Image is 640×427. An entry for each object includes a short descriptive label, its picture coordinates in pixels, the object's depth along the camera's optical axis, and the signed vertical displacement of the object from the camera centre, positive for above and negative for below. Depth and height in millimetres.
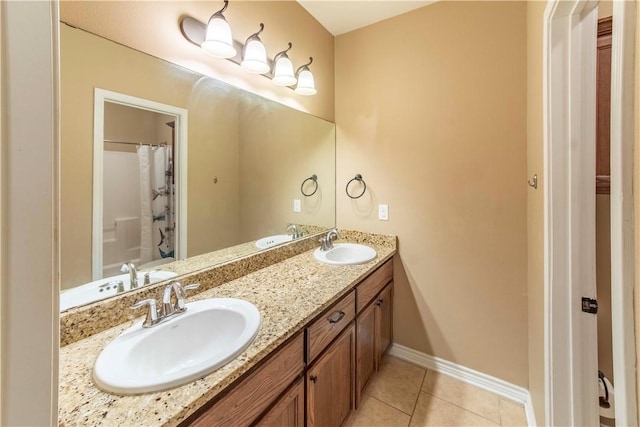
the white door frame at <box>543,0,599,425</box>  979 +31
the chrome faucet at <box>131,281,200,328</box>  959 -346
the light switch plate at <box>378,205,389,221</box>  2087 +12
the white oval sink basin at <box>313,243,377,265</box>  1924 -289
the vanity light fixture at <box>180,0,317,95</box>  1259 +876
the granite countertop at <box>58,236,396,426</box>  604 -423
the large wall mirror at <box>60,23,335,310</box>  968 +234
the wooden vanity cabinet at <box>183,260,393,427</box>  796 -623
